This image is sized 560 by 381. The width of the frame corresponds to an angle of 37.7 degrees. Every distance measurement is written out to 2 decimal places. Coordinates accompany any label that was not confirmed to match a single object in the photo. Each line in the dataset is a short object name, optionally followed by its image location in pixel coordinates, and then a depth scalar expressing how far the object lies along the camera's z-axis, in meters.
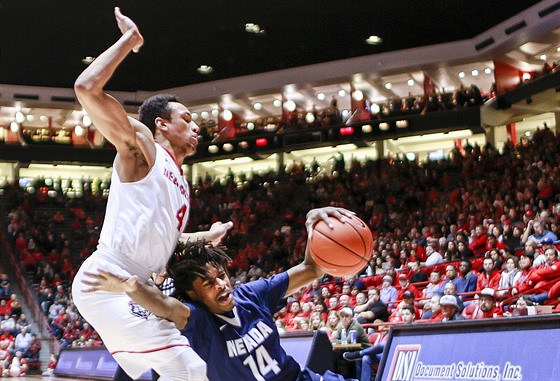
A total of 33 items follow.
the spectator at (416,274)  13.34
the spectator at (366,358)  8.25
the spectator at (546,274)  10.27
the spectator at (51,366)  15.70
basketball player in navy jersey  3.40
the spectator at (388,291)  12.88
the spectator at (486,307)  9.60
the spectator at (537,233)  12.11
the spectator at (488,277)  11.54
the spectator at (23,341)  17.59
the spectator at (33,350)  17.58
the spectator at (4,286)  20.36
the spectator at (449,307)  8.84
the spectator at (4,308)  19.41
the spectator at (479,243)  14.08
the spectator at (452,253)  13.87
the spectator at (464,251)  13.59
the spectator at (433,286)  11.83
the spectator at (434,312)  10.03
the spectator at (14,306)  19.44
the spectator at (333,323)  10.76
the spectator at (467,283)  11.49
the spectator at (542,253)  10.63
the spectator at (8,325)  18.14
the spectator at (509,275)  10.96
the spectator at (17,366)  16.38
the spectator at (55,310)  19.80
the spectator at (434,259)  14.04
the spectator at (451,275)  11.66
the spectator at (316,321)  12.24
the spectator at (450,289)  10.42
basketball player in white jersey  3.46
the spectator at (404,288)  12.72
